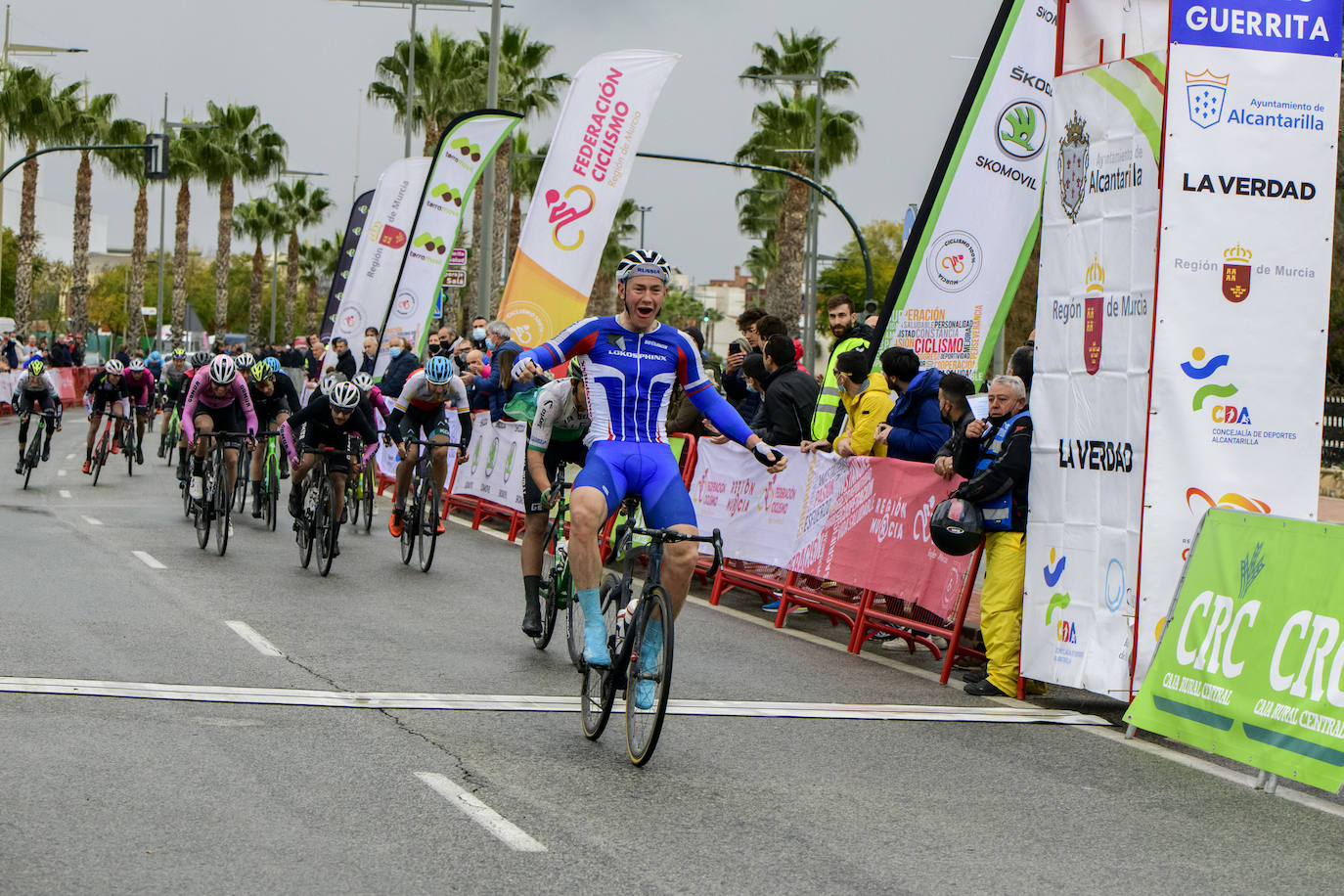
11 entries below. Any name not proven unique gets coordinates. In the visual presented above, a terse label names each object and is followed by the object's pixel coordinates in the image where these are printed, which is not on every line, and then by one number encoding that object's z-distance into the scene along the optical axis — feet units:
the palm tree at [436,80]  170.09
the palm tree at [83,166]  196.75
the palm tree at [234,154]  223.71
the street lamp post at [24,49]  216.45
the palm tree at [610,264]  247.68
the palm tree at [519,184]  207.92
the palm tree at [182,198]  221.05
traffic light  119.34
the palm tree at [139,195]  210.59
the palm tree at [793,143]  173.68
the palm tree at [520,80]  172.24
